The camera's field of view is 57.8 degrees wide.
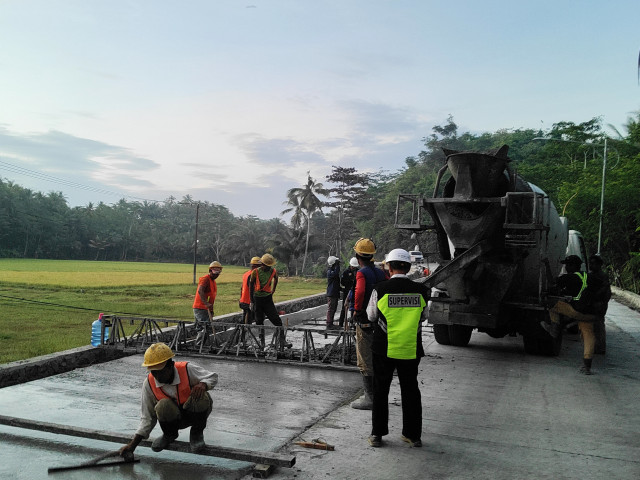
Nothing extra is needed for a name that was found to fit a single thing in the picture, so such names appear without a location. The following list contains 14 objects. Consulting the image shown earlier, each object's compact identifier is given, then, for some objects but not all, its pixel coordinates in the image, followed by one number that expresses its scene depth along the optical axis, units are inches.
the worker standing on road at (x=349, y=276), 487.2
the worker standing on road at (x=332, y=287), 521.0
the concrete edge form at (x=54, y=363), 320.2
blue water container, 398.6
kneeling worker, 184.1
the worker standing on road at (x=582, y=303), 339.3
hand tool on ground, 199.9
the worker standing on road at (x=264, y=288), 412.8
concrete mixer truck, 361.4
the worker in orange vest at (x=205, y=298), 405.4
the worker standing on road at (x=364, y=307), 249.1
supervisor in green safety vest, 201.0
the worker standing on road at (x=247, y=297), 421.7
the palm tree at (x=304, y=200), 2319.1
